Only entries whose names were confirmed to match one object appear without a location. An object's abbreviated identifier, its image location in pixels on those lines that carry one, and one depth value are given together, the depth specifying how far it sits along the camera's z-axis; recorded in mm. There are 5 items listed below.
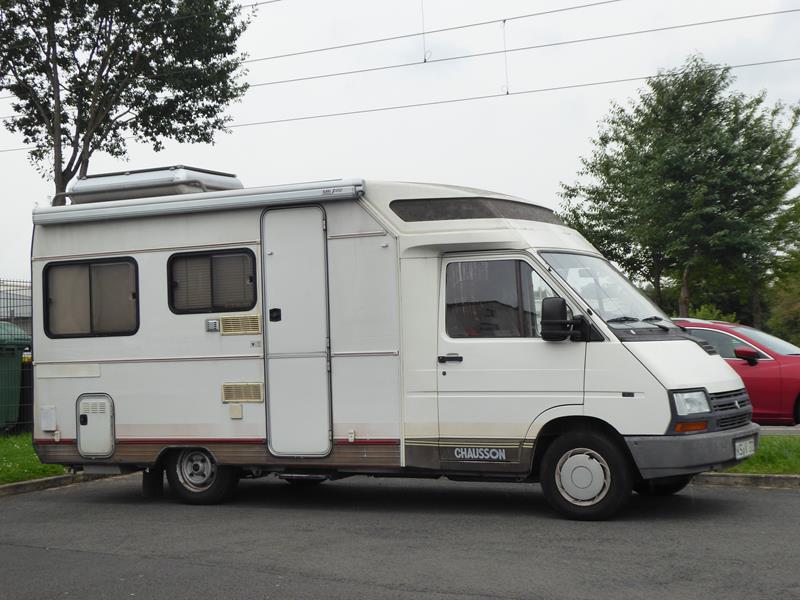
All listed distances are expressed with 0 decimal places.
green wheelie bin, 16234
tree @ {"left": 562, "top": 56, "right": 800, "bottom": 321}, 26547
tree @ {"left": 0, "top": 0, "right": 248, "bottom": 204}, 19594
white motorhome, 8578
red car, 13750
